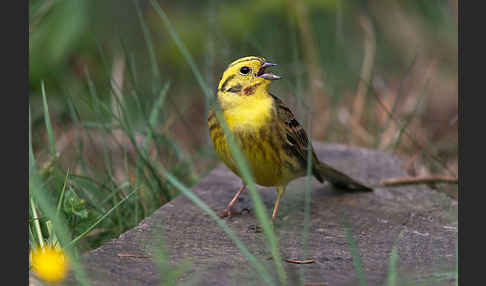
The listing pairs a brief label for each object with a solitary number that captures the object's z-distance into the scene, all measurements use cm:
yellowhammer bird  698
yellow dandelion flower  470
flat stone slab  530
